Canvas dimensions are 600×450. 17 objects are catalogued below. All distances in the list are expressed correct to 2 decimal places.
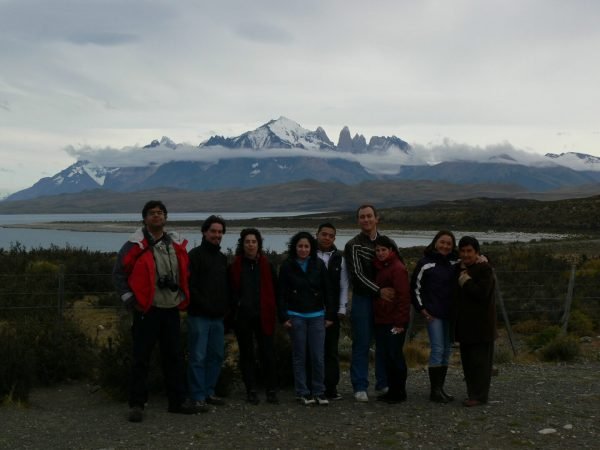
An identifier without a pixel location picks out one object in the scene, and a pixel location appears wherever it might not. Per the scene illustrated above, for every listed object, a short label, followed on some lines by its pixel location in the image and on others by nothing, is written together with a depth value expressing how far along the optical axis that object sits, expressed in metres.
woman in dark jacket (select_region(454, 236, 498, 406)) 6.64
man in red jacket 6.16
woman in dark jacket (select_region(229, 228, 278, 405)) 6.79
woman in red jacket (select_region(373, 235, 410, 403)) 6.82
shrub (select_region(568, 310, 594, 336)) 12.25
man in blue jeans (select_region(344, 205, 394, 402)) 6.87
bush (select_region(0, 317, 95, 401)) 7.10
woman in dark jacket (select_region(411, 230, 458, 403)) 6.83
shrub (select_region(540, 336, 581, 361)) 9.94
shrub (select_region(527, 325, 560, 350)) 11.21
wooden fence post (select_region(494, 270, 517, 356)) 10.38
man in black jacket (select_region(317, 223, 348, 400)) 6.96
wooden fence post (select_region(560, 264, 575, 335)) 10.90
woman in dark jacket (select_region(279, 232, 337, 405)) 6.79
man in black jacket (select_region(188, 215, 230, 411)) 6.61
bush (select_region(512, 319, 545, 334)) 12.89
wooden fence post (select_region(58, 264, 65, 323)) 9.36
